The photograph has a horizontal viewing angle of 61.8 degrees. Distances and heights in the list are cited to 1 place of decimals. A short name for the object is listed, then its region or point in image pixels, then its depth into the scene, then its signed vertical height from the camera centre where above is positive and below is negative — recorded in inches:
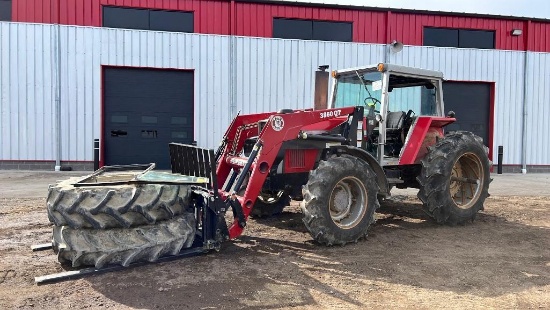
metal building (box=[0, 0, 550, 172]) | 575.2 +93.5
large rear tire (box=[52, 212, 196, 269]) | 173.3 -42.9
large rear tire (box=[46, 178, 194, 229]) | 172.4 -27.5
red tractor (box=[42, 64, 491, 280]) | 176.9 -20.7
